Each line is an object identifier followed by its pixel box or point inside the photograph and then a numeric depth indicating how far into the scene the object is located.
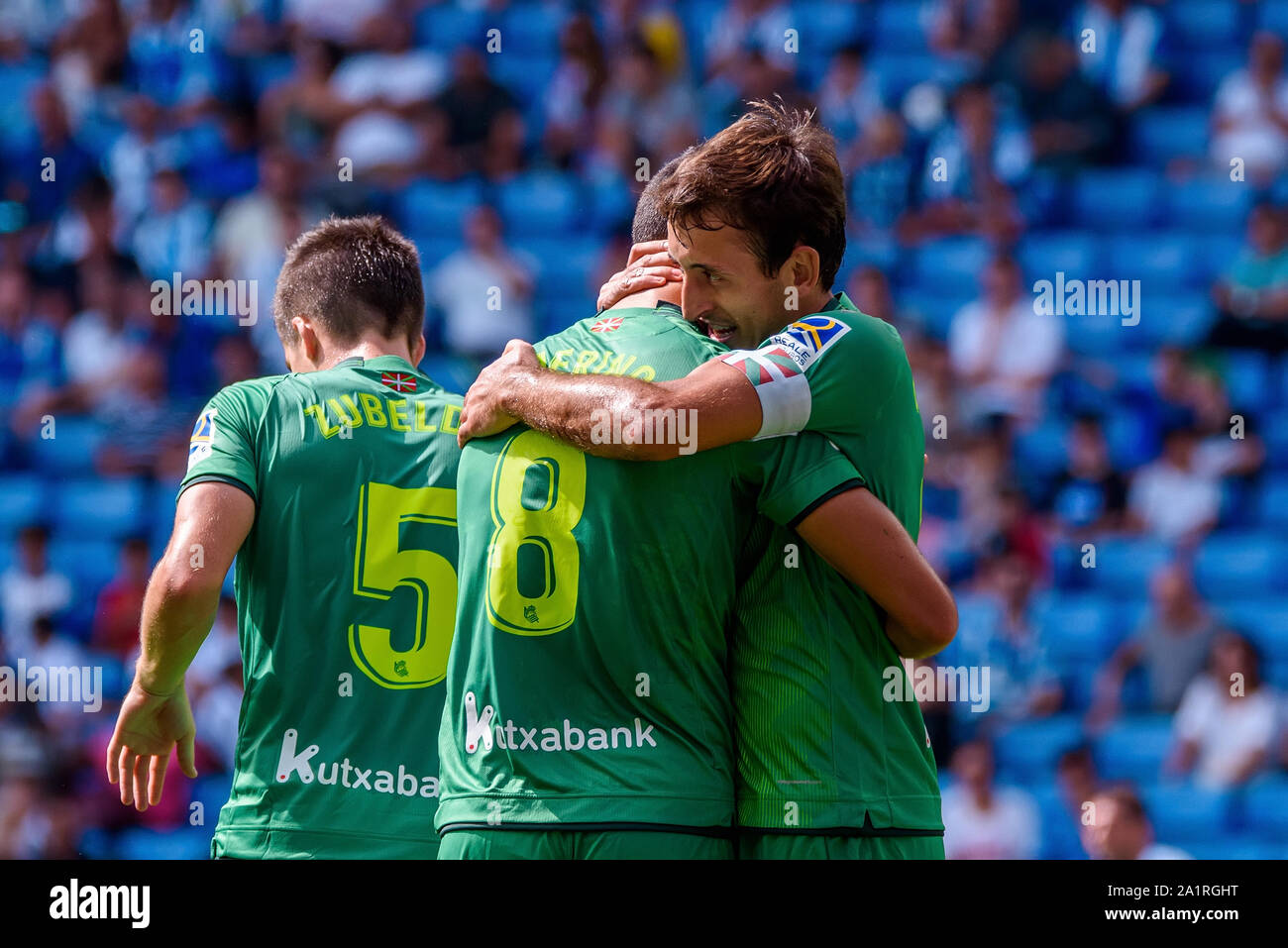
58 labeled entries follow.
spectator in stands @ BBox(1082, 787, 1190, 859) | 11.88
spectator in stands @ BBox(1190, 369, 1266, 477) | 16.61
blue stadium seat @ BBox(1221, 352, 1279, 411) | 17.22
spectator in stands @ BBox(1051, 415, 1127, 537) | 16.12
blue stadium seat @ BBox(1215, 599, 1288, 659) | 15.80
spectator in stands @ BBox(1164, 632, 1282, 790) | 14.55
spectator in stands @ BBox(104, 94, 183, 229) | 18.64
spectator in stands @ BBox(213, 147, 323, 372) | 17.41
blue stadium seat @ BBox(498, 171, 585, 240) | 19.08
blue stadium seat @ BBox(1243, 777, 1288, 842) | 14.35
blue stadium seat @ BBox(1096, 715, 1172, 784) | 14.82
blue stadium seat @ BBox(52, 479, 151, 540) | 16.86
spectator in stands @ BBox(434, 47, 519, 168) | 19.19
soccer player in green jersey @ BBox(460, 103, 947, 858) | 4.77
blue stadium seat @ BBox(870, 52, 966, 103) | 19.34
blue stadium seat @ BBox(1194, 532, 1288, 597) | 16.28
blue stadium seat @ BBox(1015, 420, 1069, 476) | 16.66
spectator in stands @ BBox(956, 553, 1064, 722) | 14.62
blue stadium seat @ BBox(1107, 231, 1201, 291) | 18.75
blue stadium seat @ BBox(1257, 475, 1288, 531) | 16.78
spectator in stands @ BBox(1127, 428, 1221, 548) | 16.41
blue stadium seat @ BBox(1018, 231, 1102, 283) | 18.56
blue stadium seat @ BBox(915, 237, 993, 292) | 18.37
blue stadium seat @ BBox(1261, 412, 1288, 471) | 17.19
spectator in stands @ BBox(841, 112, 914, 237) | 18.33
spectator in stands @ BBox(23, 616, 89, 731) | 14.94
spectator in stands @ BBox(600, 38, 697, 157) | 19.22
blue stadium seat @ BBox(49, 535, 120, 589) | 16.48
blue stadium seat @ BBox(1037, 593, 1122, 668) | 15.61
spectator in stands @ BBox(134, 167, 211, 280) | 17.97
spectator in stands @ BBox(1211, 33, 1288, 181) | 19.05
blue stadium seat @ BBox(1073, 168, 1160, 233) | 19.47
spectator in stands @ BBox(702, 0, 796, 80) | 19.66
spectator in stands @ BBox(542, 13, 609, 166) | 19.50
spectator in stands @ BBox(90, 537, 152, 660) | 15.59
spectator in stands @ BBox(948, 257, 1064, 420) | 16.94
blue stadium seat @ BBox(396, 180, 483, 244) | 18.98
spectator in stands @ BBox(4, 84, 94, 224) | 18.98
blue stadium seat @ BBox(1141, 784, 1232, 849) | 14.43
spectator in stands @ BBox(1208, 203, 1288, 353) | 17.67
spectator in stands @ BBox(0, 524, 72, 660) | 15.80
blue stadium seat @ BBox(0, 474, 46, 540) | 17.30
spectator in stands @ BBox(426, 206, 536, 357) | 17.02
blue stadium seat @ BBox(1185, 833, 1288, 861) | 13.98
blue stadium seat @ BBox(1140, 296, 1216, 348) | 17.87
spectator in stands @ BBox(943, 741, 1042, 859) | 13.46
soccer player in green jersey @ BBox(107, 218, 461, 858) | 6.06
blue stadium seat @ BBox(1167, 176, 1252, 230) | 19.22
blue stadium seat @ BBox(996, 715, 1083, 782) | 14.62
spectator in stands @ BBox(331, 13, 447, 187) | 19.30
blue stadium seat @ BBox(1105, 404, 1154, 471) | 16.59
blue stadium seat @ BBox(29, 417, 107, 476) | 17.67
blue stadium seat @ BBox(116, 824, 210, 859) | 14.20
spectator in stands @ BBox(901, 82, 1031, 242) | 18.53
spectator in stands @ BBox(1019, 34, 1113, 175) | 19.44
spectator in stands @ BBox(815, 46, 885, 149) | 18.61
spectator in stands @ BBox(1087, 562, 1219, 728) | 14.90
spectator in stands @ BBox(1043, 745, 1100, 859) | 13.68
